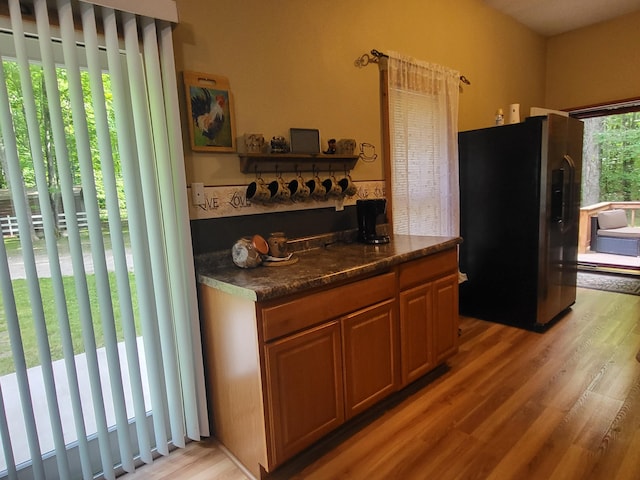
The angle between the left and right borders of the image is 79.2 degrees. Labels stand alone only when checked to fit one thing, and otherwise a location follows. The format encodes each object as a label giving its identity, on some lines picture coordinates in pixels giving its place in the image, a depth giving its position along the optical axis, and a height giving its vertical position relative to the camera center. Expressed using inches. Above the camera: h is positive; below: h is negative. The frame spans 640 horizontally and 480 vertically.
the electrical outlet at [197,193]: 73.4 +0.6
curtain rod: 101.0 +33.9
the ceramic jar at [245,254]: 72.5 -11.3
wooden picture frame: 72.4 +15.9
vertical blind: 56.3 -7.6
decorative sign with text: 75.0 -2.6
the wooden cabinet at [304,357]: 61.5 -29.9
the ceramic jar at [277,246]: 77.7 -10.7
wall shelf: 79.7 +6.5
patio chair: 205.2 -33.3
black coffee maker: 95.0 -7.4
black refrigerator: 114.6 -12.7
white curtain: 110.7 +11.4
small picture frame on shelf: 85.0 +11.2
